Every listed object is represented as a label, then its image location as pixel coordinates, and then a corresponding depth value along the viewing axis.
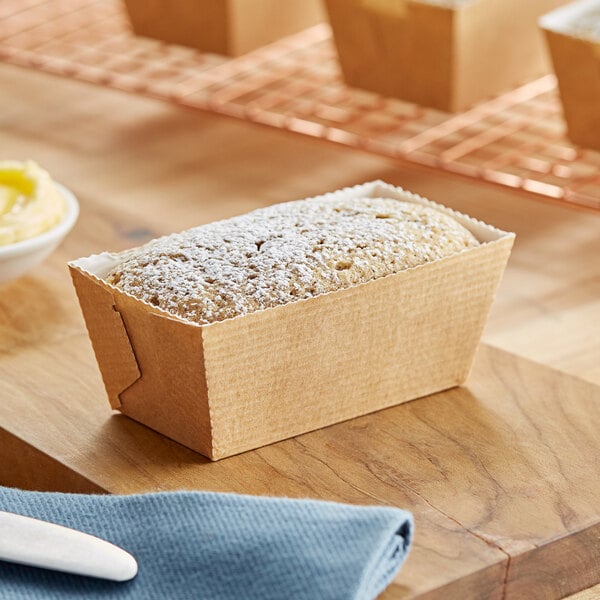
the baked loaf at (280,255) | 0.80
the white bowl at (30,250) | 0.92
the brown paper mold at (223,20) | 1.09
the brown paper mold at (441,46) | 1.00
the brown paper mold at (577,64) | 0.95
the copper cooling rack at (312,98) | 1.02
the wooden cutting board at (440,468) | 0.78
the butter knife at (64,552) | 0.76
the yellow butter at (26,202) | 0.92
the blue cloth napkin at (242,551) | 0.75
